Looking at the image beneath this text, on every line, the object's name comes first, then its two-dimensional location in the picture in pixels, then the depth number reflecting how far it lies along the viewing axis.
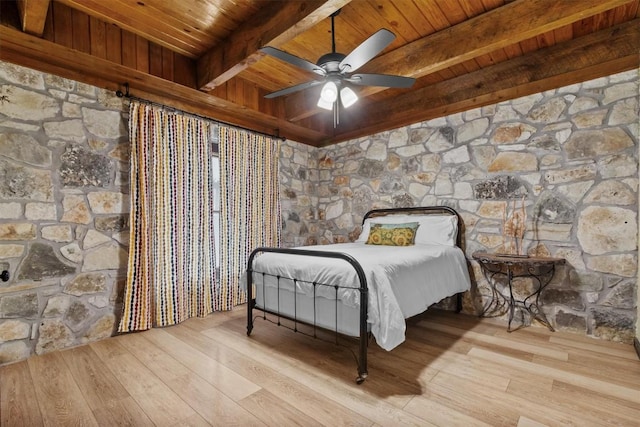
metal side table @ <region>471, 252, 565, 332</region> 2.54
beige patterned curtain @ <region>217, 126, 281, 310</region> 3.36
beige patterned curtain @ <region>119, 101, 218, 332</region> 2.64
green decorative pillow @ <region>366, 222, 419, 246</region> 3.06
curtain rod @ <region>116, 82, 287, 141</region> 2.65
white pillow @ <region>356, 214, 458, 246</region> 3.06
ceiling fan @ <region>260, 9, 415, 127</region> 1.80
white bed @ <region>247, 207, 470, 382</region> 1.79
